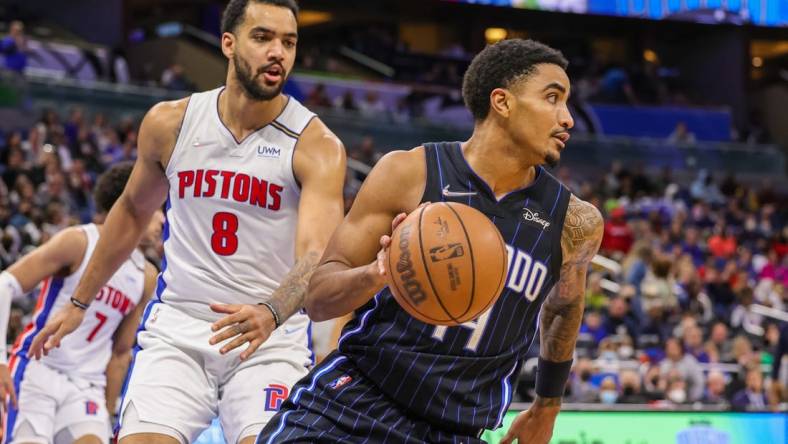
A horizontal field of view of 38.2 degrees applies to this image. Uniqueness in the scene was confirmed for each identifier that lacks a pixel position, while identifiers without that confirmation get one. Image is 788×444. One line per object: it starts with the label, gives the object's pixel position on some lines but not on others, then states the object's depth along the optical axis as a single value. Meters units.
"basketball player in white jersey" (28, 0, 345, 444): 4.28
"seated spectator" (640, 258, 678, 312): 14.83
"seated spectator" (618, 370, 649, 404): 10.73
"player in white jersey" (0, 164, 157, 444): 5.91
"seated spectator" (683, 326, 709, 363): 12.94
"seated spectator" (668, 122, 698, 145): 26.17
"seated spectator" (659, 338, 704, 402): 11.76
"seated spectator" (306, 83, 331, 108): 21.42
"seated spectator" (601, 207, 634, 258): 17.92
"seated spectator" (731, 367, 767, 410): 11.48
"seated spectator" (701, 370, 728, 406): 11.64
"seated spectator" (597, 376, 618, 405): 10.59
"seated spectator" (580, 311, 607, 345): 13.27
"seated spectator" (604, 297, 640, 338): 13.62
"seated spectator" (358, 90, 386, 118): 21.51
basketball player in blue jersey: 3.63
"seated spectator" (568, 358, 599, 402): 10.82
